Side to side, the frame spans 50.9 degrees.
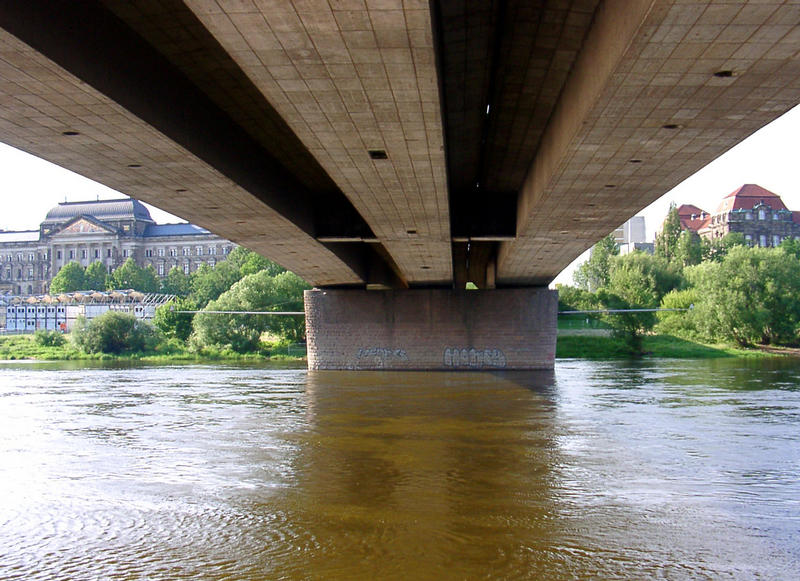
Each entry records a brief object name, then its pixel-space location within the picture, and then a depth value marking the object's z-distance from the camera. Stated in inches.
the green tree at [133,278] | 5423.2
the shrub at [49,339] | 3026.6
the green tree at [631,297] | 2431.1
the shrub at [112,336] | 2652.6
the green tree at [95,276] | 5620.1
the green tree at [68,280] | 5551.2
